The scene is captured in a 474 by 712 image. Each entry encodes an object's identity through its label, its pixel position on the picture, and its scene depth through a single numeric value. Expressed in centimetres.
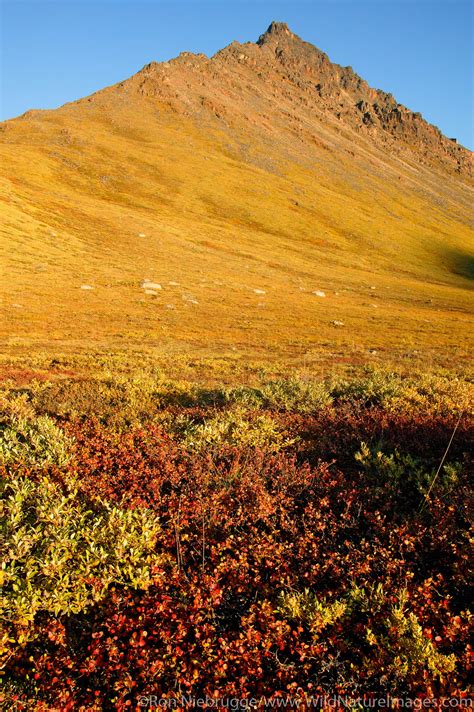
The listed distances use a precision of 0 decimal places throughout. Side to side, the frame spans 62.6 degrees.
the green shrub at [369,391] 1202
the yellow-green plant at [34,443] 729
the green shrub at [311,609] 439
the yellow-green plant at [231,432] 851
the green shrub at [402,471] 696
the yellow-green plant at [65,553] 445
